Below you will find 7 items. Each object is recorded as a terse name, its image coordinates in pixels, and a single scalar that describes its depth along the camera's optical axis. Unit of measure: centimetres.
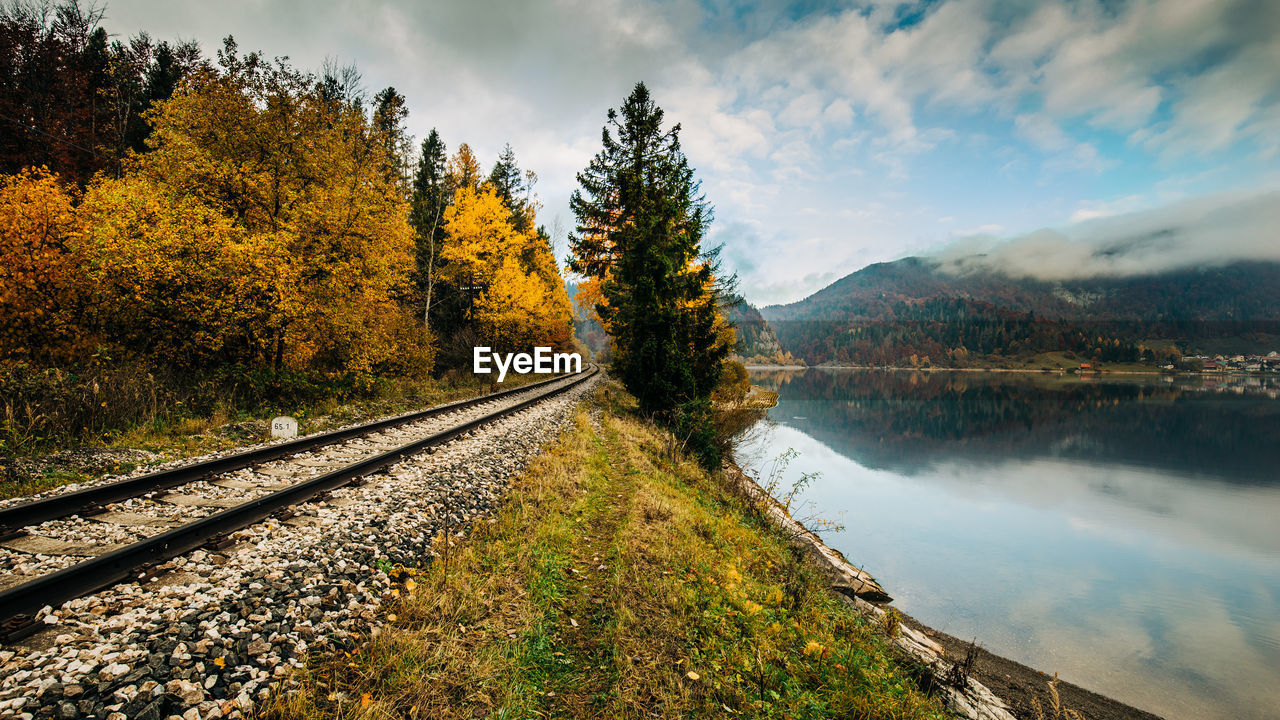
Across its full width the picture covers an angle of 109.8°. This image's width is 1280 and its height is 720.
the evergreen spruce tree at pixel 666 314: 1457
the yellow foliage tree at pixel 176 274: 983
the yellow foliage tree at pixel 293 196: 1145
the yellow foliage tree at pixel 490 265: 2223
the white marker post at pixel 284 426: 883
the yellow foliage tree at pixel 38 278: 992
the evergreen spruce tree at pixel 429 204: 2350
